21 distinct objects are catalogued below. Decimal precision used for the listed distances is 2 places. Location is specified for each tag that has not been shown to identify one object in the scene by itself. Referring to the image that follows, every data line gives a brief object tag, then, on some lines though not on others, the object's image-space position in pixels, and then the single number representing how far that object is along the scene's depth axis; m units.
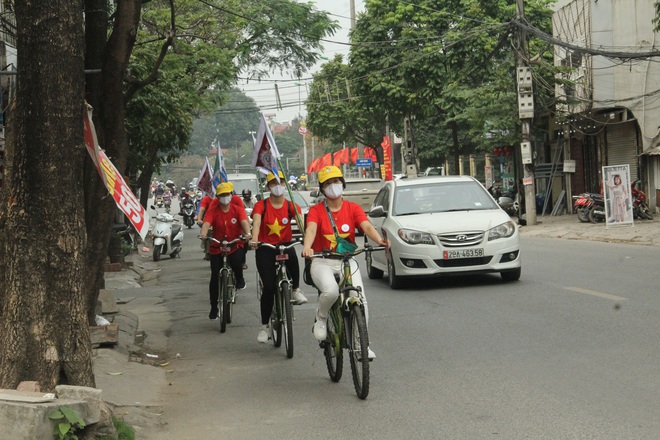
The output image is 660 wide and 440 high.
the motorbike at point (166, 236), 26.34
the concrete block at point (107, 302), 12.92
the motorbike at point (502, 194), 38.10
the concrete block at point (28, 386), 6.05
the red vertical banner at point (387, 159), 60.83
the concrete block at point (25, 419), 5.52
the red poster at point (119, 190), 7.27
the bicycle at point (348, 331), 7.19
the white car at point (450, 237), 13.79
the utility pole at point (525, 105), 29.58
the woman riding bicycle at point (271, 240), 9.79
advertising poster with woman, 24.61
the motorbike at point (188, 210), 43.53
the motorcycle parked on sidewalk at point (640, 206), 28.36
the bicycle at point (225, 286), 11.84
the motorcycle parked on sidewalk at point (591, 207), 29.20
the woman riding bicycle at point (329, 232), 7.88
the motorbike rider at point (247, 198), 25.42
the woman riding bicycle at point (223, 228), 12.14
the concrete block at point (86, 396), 5.87
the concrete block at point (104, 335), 10.17
